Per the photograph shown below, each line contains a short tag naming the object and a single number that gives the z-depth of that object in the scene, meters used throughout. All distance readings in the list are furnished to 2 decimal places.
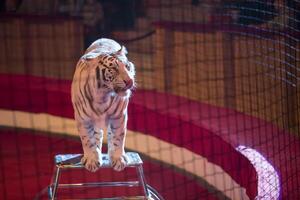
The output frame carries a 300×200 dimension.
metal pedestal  10.00
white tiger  9.54
